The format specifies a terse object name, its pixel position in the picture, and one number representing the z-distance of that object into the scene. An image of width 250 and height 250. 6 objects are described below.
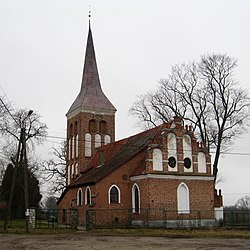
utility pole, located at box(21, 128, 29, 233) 30.77
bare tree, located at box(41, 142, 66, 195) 57.23
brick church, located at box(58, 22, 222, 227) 35.28
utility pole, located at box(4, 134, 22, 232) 31.77
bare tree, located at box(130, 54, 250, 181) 40.72
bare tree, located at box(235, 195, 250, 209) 113.04
